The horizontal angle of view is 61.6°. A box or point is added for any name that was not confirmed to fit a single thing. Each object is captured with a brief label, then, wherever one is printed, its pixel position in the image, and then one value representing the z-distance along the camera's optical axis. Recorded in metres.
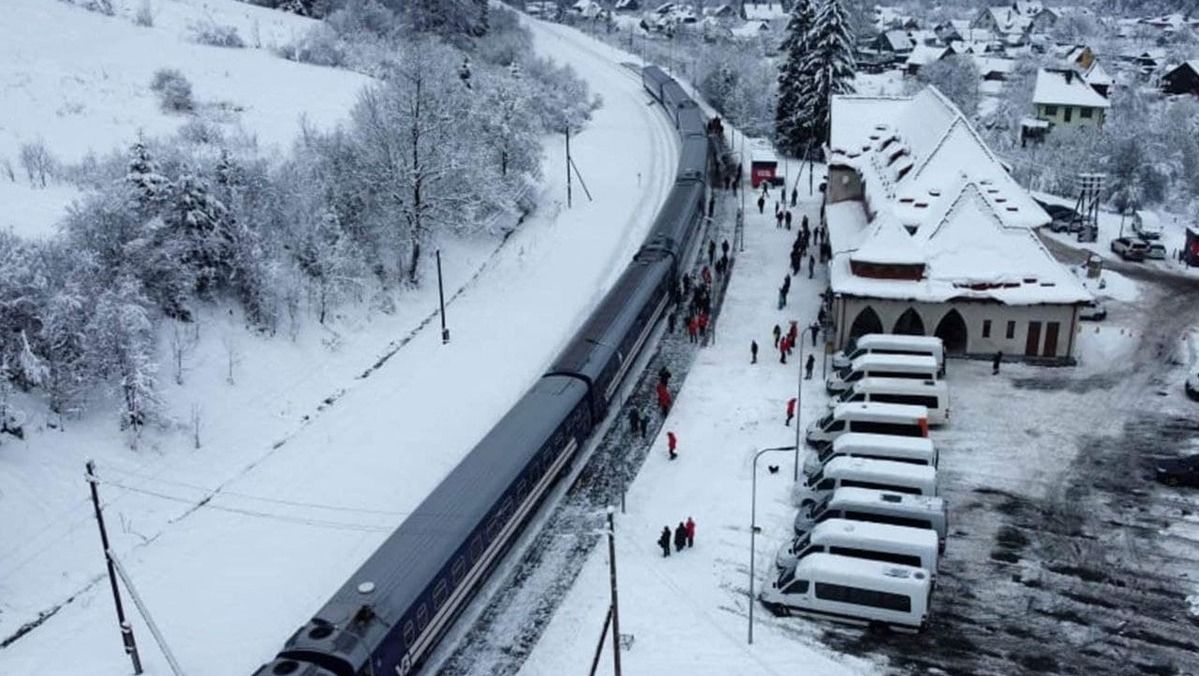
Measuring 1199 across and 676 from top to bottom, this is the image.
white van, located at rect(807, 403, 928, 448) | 30.25
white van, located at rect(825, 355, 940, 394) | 33.44
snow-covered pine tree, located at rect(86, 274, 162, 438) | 28.70
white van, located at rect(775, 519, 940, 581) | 23.75
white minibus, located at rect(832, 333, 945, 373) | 35.16
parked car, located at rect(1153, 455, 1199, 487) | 28.75
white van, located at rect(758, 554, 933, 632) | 22.55
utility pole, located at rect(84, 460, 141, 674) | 19.52
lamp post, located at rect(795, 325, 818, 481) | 28.91
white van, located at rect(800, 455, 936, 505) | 26.69
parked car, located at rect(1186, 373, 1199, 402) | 34.19
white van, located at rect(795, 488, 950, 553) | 25.53
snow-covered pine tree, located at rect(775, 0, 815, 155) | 68.56
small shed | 61.84
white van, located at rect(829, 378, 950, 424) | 32.09
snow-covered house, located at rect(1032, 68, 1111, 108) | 82.38
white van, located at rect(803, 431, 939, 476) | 28.25
